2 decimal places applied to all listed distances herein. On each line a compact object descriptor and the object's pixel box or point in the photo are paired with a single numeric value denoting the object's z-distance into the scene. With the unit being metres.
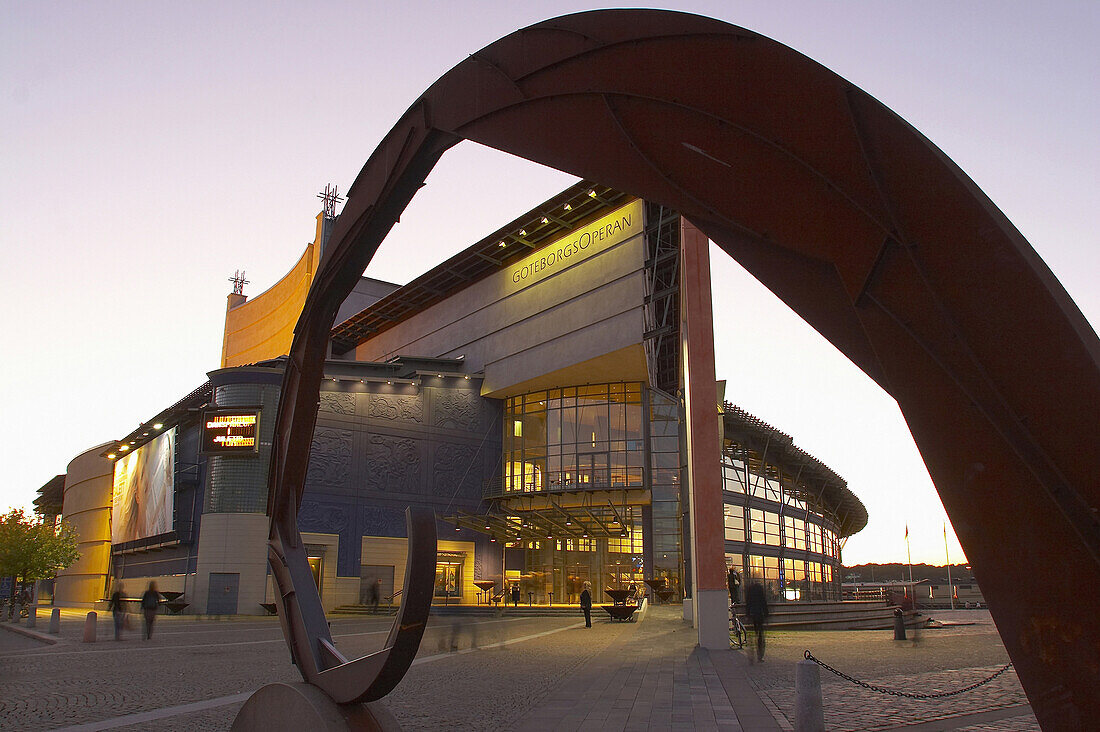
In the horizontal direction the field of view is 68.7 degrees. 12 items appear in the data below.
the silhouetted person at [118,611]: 23.02
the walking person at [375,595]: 39.56
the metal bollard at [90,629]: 21.77
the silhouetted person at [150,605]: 23.08
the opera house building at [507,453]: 39.94
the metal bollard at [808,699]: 7.21
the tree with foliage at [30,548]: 45.88
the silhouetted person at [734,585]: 23.62
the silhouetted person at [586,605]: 26.75
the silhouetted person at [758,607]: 15.89
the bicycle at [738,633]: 18.44
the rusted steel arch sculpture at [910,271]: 2.11
